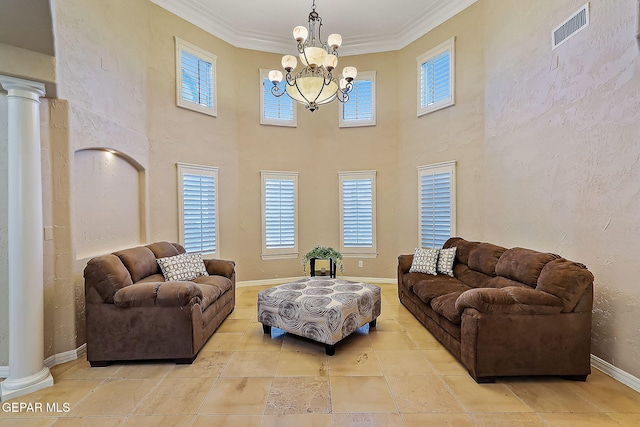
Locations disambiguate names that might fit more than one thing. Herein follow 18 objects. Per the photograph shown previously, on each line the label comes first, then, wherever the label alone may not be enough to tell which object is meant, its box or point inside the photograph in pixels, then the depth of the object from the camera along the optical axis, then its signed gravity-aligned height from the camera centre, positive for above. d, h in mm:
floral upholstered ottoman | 3055 -1111
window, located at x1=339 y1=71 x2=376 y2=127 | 5926 +2117
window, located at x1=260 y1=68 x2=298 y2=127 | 5812 +2028
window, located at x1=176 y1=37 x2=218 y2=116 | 4863 +2265
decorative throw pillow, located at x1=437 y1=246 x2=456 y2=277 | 4261 -780
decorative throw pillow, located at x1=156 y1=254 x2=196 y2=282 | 3756 -763
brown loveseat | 2848 -1051
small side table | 5121 -1012
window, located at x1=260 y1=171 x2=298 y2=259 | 5852 -122
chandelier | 3329 +1596
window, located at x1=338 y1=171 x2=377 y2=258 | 5953 -100
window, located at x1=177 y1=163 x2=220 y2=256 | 4918 +25
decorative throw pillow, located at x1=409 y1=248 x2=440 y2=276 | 4359 -808
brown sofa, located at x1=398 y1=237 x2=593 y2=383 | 2523 -1041
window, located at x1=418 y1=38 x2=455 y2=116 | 5005 +2303
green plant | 5070 -797
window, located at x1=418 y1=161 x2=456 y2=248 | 5016 +78
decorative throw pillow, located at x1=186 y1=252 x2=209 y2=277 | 4100 -785
